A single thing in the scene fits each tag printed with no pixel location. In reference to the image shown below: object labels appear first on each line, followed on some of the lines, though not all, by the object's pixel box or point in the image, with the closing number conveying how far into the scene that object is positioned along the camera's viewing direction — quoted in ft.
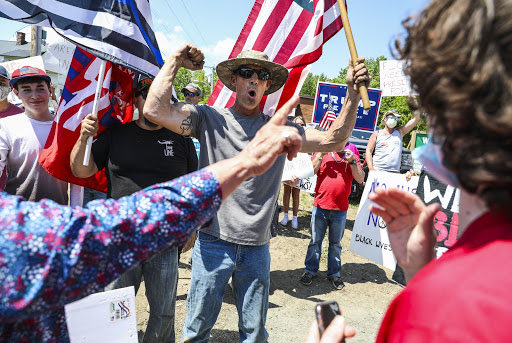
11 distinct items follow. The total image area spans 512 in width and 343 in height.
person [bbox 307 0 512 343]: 2.16
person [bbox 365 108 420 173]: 22.09
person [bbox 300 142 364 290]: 17.16
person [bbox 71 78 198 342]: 9.38
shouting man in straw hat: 8.34
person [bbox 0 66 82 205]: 9.62
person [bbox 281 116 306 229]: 24.68
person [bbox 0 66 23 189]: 14.25
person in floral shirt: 2.88
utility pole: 31.71
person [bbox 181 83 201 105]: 22.58
